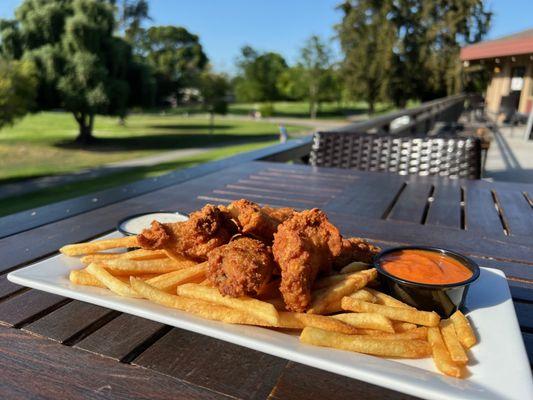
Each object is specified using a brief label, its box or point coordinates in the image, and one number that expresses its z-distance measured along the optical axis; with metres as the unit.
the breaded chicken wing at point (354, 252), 0.34
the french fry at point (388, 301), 0.29
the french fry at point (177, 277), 0.30
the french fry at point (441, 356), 0.23
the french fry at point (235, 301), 0.26
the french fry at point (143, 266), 0.32
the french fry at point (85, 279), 0.31
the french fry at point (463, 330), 0.26
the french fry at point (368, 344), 0.25
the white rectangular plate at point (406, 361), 0.22
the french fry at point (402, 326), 0.27
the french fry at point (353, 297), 0.29
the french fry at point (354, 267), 0.32
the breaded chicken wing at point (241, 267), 0.27
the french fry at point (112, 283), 0.30
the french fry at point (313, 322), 0.26
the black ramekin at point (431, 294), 0.29
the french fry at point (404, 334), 0.26
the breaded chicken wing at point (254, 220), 0.33
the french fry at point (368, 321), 0.26
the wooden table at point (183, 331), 0.24
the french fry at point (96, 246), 0.36
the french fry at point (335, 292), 0.28
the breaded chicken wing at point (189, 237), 0.32
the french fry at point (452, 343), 0.24
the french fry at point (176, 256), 0.33
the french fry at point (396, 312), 0.27
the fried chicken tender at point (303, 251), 0.27
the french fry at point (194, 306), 0.27
